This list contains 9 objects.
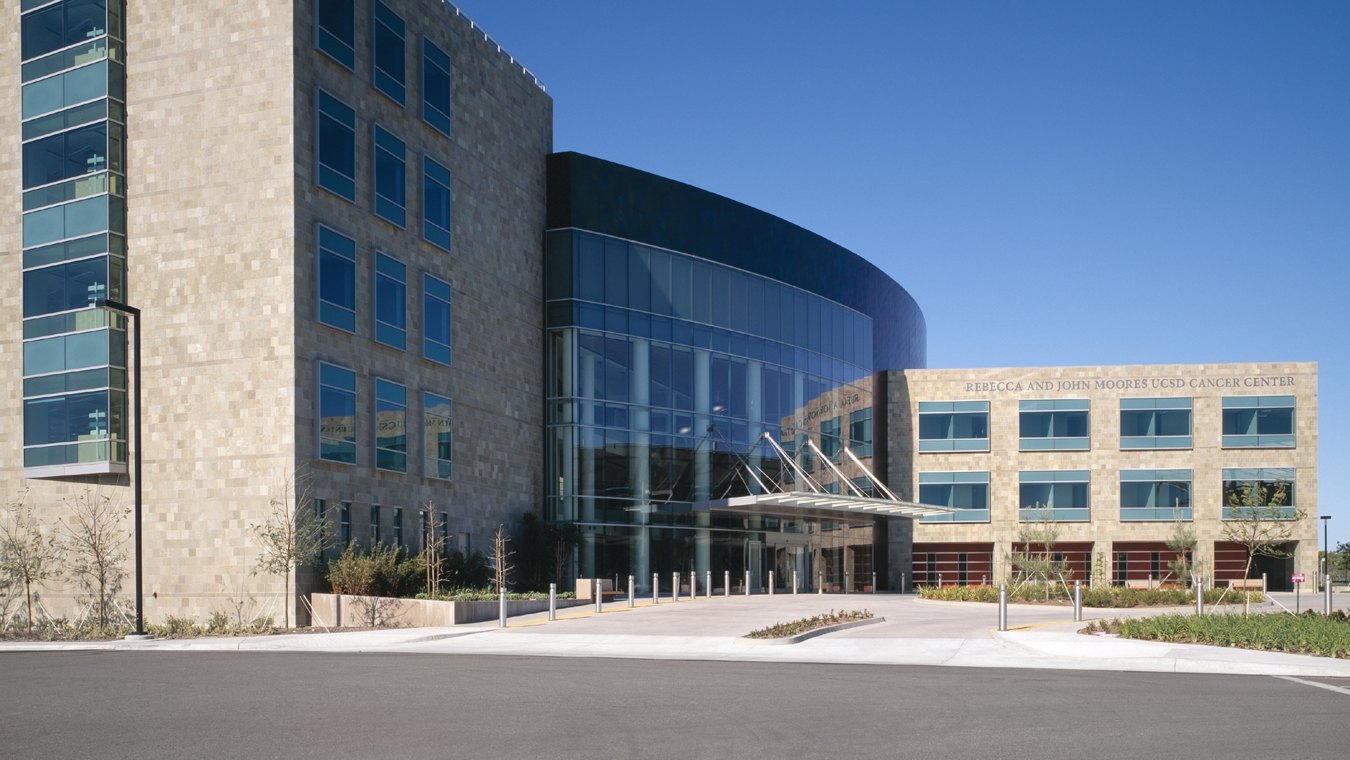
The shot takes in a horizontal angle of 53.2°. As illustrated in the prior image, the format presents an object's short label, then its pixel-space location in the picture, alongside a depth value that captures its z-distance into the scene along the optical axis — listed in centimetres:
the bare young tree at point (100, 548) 3522
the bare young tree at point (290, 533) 3284
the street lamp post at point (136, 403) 2862
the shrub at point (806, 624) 2629
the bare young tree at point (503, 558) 3784
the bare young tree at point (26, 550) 3568
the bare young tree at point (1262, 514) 3675
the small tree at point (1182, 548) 5916
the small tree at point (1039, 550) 4881
